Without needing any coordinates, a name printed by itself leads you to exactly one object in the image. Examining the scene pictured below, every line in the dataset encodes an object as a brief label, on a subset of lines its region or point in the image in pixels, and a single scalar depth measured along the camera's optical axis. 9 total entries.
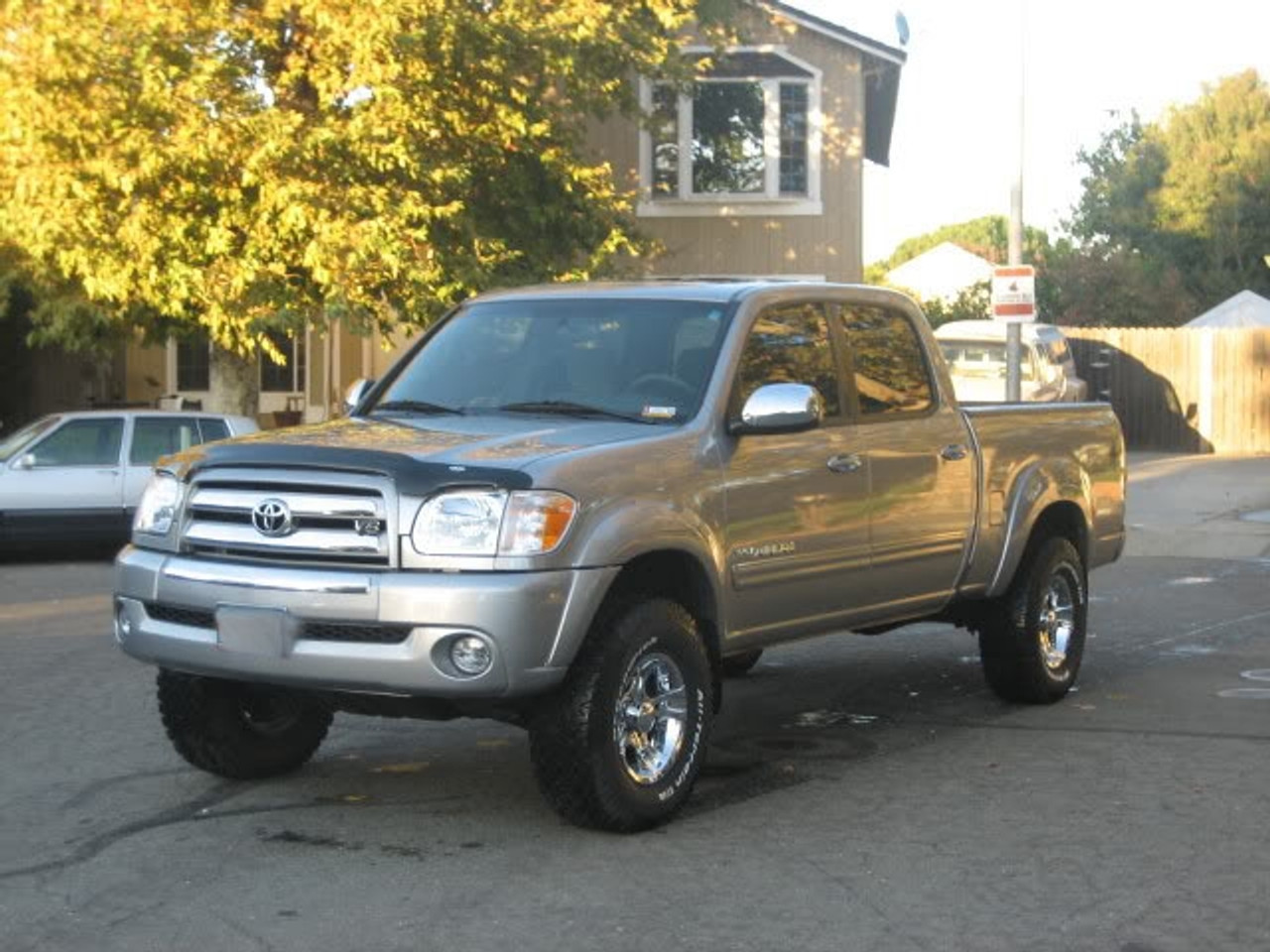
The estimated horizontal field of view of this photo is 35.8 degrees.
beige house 28.75
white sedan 16.89
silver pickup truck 6.46
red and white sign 20.48
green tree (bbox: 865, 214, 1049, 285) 101.48
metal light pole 21.12
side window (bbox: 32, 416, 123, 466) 17.17
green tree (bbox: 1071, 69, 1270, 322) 60.06
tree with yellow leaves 19.02
